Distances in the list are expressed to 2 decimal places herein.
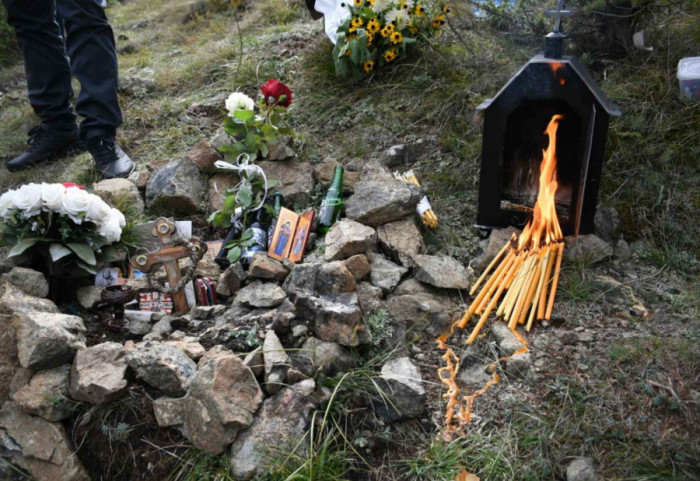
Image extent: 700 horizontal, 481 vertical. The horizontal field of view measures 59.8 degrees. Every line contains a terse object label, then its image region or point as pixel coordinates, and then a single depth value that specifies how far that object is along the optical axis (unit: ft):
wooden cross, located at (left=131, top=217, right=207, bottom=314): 8.98
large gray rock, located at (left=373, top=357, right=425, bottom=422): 7.57
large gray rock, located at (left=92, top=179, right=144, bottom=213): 11.48
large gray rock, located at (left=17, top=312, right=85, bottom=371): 7.67
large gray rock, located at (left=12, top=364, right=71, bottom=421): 7.55
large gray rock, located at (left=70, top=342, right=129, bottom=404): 7.42
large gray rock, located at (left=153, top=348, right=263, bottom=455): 7.02
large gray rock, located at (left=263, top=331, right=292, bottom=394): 7.45
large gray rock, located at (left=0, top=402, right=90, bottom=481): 7.47
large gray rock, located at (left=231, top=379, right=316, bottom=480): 6.88
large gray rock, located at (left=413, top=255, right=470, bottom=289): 9.42
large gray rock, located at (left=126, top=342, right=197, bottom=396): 7.45
